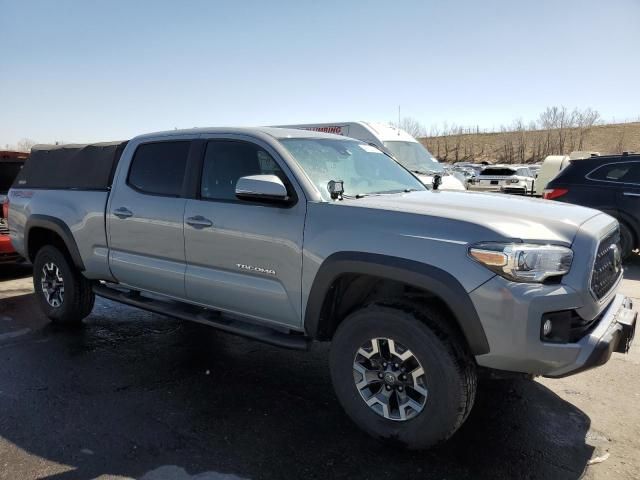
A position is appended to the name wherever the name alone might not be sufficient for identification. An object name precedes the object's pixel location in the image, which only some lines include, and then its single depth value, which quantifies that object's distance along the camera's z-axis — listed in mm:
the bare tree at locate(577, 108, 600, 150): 75500
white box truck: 12539
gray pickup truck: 2727
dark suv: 8336
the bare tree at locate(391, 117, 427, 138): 90062
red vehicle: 7520
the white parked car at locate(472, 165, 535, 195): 22922
